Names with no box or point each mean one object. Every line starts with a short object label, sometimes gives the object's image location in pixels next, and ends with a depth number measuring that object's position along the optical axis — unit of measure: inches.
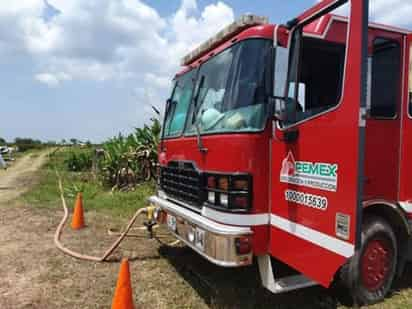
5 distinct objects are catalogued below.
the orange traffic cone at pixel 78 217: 244.4
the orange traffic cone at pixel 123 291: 118.1
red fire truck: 91.8
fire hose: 176.4
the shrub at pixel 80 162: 705.9
